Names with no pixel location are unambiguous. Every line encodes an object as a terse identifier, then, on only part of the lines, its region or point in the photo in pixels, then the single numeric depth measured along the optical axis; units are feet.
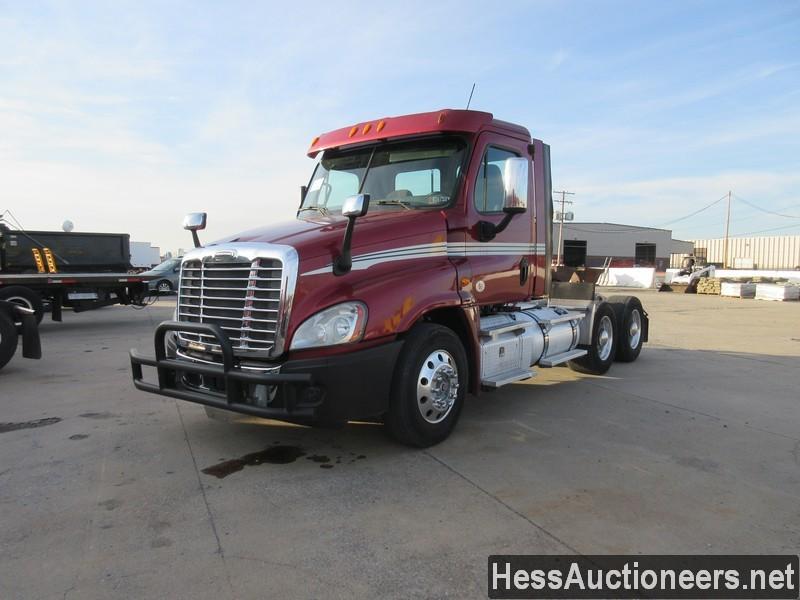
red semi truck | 12.55
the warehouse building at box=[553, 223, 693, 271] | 217.56
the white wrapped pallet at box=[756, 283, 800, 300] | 81.56
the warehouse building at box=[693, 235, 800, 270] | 219.00
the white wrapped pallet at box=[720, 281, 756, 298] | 86.38
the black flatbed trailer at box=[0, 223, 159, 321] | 38.19
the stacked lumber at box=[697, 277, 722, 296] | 92.94
